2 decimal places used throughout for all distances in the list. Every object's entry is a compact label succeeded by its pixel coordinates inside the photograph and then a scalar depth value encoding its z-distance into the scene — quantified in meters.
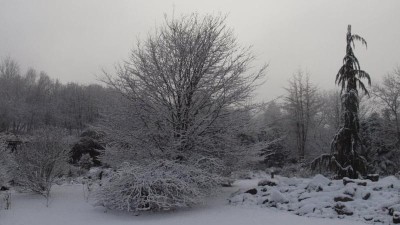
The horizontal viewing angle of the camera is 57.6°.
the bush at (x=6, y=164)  12.88
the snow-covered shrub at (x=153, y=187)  10.08
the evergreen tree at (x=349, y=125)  13.95
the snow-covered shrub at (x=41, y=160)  12.92
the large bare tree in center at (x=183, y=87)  12.09
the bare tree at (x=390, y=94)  33.06
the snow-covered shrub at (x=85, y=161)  22.74
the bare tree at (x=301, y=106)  36.79
